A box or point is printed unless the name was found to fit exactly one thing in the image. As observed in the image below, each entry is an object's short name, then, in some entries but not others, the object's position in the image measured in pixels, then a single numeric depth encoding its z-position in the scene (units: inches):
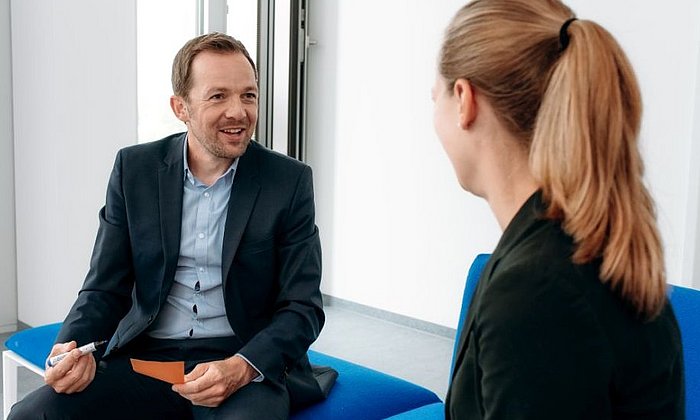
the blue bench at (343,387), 78.0
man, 79.6
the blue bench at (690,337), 61.9
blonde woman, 33.6
